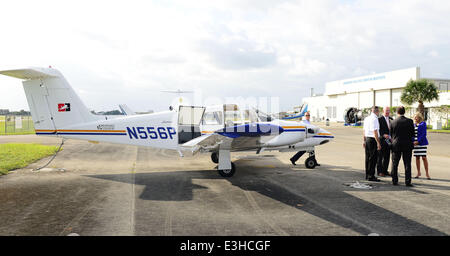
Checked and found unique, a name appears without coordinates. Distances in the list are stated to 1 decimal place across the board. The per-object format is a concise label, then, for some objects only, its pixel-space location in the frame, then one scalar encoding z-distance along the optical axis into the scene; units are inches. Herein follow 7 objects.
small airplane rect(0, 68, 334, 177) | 334.0
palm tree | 1550.2
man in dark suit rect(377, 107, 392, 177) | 325.7
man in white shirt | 304.7
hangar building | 1764.3
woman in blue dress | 320.5
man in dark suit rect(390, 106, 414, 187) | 283.3
